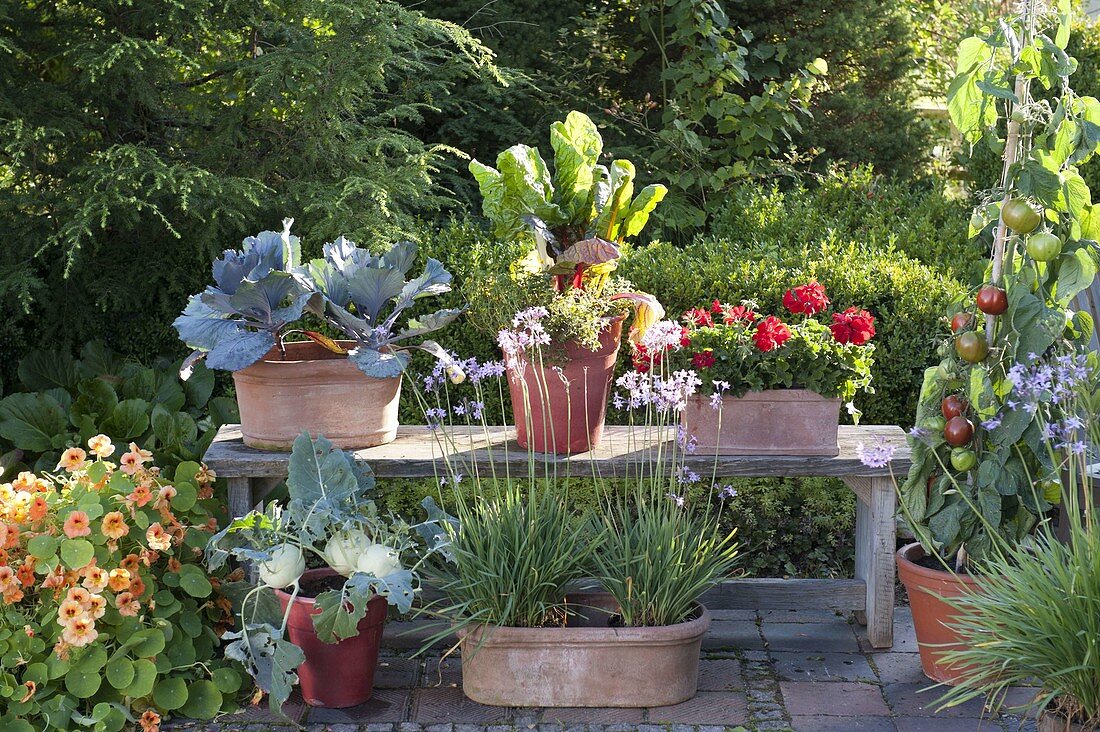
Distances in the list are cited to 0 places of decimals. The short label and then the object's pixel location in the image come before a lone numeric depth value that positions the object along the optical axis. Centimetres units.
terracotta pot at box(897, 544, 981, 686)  320
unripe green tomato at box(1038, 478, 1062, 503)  316
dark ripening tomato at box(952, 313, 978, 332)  324
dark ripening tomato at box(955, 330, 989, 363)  314
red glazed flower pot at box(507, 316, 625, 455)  337
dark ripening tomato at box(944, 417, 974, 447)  316
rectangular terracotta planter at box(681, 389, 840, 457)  343
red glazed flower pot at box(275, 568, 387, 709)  313
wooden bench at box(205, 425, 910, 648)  340
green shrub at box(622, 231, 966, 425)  429
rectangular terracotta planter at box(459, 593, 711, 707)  310
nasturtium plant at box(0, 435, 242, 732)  294
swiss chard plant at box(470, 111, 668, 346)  338
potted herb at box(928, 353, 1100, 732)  246
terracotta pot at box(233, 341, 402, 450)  337
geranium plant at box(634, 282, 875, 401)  336
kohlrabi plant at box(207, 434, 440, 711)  297
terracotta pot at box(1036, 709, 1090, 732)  247
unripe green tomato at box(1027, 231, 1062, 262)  297
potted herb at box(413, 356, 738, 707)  309
